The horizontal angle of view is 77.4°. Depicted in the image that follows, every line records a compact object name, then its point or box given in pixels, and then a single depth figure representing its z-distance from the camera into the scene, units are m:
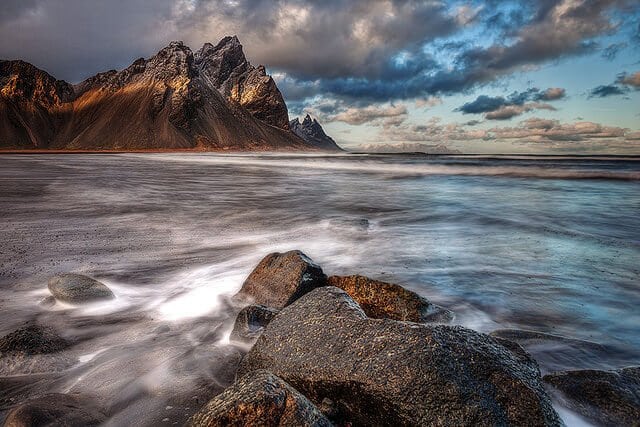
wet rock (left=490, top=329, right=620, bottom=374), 3.99
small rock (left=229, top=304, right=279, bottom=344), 4.16
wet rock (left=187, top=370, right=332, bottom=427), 2.05
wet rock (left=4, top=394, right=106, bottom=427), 2.58
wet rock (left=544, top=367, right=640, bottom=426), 3.01
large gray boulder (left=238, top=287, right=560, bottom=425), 2.45
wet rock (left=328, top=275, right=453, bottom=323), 4.36
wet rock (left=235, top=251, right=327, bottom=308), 4.89
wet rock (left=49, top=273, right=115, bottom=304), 5.12
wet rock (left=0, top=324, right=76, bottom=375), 3.50
